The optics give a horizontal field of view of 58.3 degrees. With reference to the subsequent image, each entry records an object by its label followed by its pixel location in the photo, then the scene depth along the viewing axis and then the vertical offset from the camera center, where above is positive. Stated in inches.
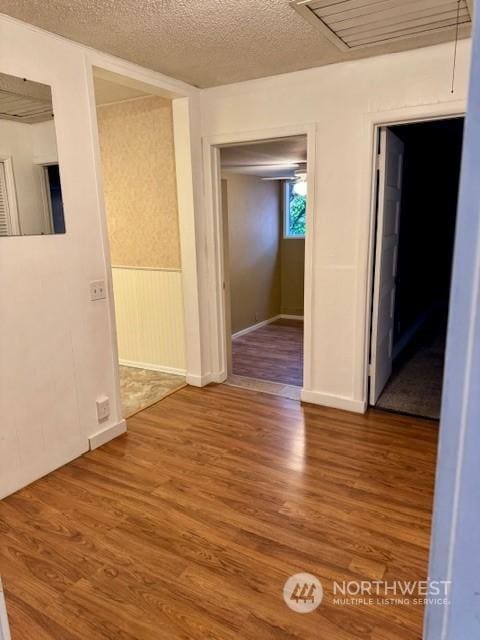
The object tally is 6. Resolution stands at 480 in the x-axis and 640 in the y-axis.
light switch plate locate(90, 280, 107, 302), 107.7 -15.2
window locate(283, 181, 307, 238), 274.2 +8.8
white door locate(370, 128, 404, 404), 119.6 -9.5
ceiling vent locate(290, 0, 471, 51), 81.4 +40.6
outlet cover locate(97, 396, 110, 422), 113.2 -46.5
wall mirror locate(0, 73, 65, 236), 87.6 +14.4
